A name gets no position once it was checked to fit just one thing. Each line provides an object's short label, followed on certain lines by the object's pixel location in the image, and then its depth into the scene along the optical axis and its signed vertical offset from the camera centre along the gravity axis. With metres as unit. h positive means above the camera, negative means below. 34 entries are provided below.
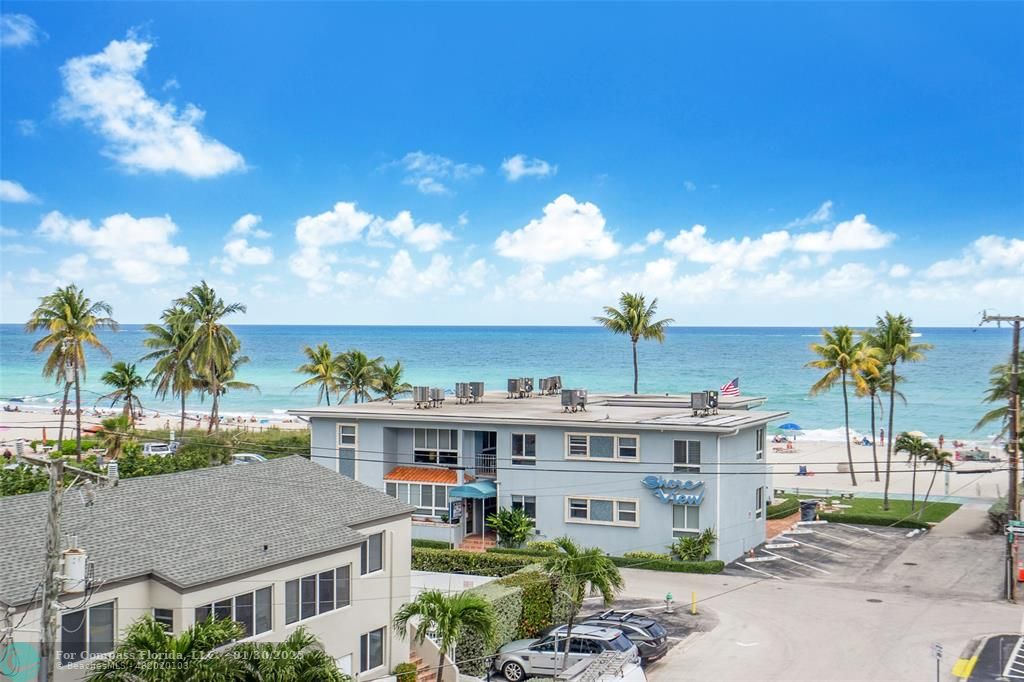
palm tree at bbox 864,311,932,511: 59.50 +0.33
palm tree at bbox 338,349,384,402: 69.38 -2.16
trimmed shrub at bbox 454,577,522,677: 28.30 -9.03
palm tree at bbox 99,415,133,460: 52.88 -5.20
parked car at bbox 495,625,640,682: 27.27 -9.20
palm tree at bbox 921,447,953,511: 49.98 -6.15
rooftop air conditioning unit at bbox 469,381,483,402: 53.28 -2.53
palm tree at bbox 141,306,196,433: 64.00 -0.28
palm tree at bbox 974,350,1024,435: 48.71 -2.44
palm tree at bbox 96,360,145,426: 59.72 -2.31
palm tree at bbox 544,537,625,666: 24.99 -6.23
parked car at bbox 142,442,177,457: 76.92 -8.87
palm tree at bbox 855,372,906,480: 63.47 -2.57
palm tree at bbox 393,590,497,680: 23.09 -6.86
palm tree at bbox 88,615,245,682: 16.73 -5.80
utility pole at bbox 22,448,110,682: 16.03 -4.11
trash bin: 50.97 -9.13
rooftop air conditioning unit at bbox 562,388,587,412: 46.66 -2.76
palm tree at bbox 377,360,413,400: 68.25 -2.80
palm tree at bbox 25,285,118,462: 54.00 +1.21
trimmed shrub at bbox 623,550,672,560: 41.06 -9.40
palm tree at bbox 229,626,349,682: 17.39 -6.13
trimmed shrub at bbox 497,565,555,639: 30.81 -8.65
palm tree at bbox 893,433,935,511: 51.50 -5.69
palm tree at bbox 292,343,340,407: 71.38 -1.79
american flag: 52.47 -2.52
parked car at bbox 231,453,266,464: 63.78 -7.84
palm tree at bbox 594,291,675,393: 74.25 +2.16
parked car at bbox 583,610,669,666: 28.31 -8.96
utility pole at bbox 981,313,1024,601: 35.53 -3.65
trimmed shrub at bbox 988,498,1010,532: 47.66 -8.94
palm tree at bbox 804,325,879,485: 60.03 -0.65
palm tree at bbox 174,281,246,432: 62.09 +0.83
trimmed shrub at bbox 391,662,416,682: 26.84 -9.57
